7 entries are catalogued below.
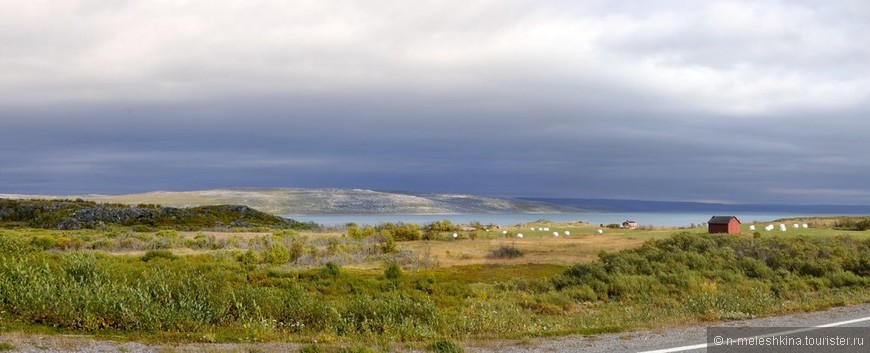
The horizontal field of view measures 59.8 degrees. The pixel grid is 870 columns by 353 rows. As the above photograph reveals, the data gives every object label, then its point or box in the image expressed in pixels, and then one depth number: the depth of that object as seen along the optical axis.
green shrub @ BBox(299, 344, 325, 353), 10.27
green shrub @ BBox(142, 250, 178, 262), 37.38
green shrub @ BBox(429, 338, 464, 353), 10.29
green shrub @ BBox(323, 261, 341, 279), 33.81
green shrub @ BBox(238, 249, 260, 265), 41.17
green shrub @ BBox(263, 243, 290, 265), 42.21
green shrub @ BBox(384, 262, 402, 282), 33.38
